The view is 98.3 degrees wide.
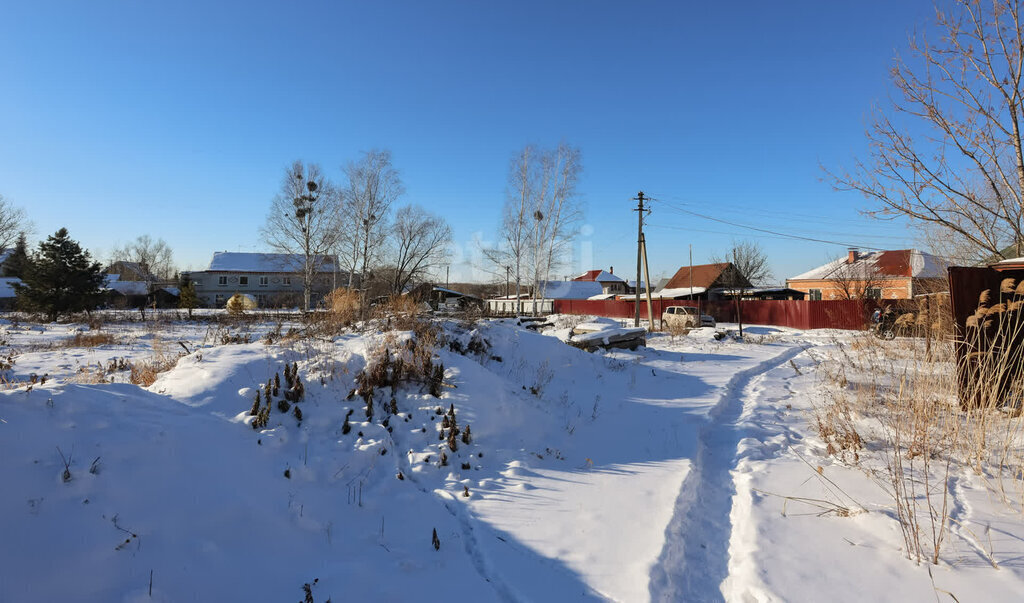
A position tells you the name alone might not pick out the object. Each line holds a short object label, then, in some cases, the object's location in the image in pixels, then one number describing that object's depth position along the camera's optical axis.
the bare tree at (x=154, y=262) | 63.24
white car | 23.09
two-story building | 47.88
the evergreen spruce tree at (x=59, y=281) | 20.91
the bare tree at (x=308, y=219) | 24.86
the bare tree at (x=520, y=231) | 23.84
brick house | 28.50
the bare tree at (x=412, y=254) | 32.06
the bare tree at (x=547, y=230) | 23.52
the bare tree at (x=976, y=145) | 4.46
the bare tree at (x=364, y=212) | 23.22
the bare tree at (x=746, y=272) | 34.62
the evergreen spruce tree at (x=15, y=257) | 43.96
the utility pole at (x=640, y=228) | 23.34
